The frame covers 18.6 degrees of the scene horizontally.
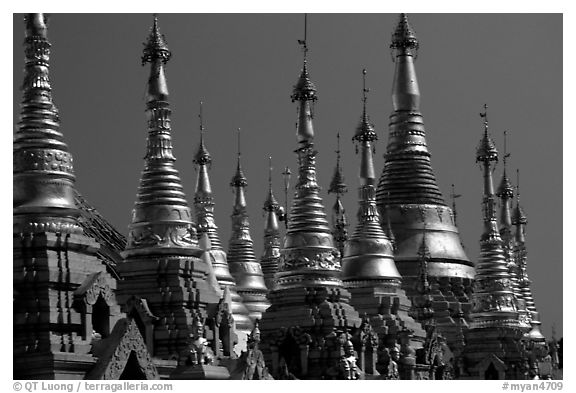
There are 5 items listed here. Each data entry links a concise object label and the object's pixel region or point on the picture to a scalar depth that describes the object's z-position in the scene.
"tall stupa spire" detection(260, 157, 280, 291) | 63.50
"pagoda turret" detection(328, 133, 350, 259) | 61.34
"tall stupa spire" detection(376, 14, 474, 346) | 69.81
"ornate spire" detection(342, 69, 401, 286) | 52.97
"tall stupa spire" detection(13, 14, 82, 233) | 36.34
